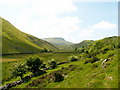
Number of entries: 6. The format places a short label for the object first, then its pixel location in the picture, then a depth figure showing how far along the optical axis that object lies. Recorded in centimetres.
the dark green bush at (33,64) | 4764
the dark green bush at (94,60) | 3863
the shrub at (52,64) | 5548
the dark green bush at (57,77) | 3245
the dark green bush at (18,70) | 4503
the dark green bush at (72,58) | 6881
